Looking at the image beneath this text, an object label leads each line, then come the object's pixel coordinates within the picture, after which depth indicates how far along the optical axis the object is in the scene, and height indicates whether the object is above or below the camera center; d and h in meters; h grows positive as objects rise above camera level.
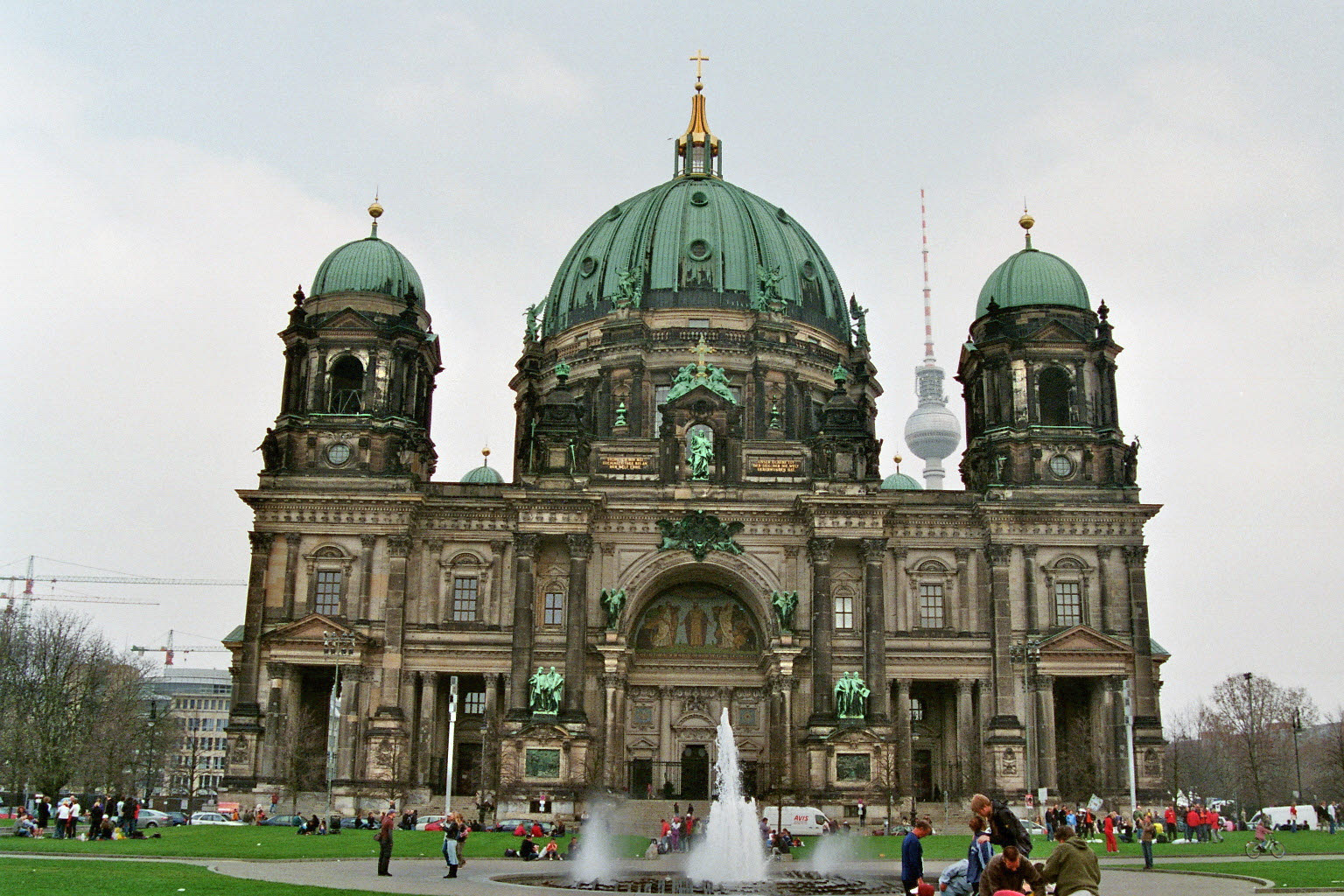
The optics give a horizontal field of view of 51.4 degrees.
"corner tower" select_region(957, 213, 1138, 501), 65.81 +17.87
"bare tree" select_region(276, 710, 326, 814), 60.34 -0.11
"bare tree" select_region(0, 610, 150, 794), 65.81 +2.05
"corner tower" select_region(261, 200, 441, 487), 65.12 +17.71
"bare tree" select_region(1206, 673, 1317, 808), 97.56 +3.78
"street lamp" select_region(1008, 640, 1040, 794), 61.19 +3.70
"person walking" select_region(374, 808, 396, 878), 30.44 -1.93
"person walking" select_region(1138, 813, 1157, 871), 34.47 -1.81
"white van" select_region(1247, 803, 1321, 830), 66.69 -2.12
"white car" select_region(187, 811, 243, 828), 59.19 -2.86
